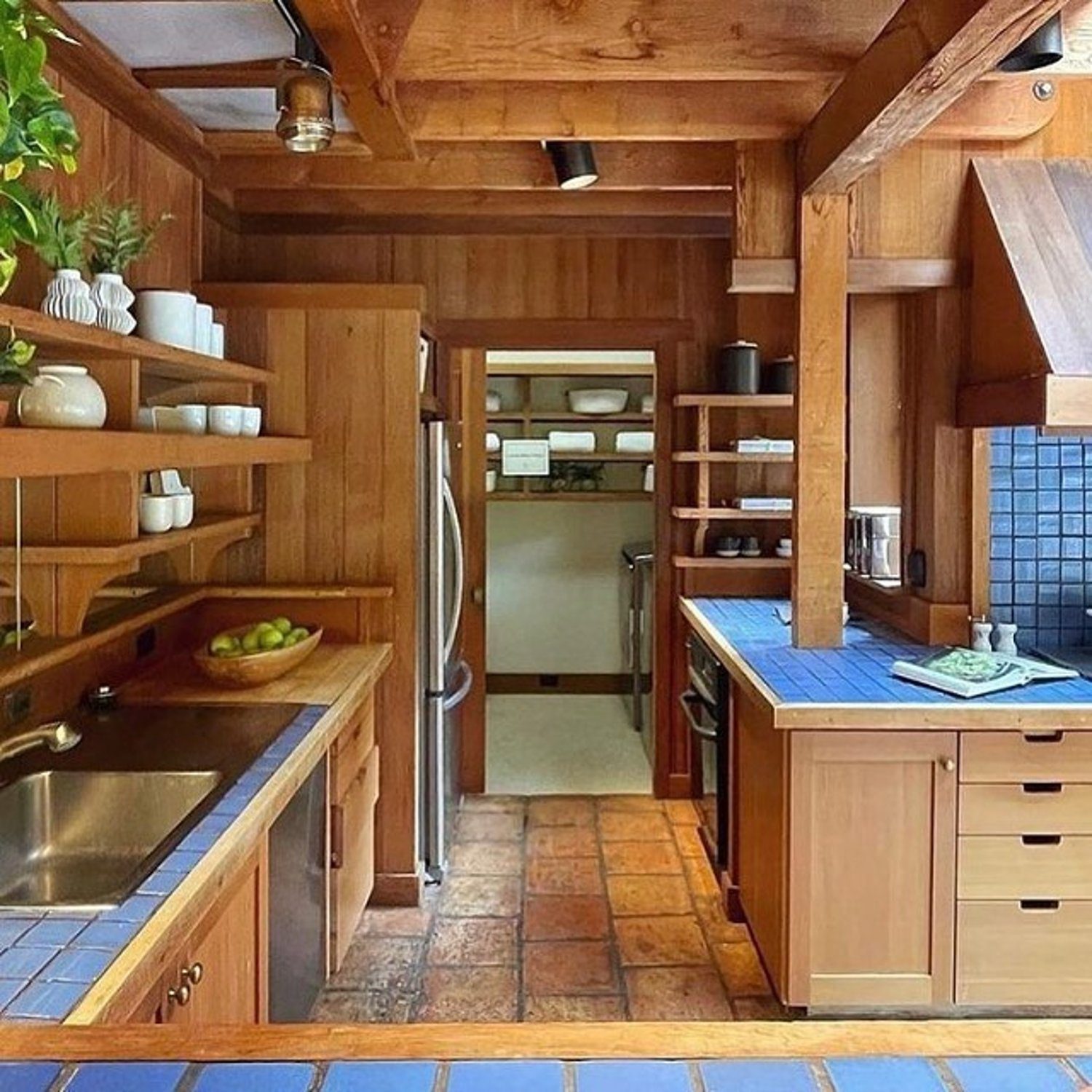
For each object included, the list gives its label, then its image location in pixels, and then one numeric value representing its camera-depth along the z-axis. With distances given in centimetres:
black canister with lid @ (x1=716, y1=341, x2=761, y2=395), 443
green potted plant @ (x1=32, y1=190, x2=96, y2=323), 211
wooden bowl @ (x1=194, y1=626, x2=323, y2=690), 293
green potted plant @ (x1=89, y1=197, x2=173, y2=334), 228
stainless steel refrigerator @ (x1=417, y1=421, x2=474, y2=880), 375
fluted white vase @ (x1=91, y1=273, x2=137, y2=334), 226
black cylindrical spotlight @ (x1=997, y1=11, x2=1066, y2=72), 231
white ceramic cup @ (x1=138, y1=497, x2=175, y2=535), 260
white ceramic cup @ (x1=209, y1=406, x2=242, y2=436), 298
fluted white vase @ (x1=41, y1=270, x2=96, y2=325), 215
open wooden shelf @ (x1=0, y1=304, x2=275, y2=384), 186
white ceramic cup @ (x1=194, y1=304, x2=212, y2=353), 283
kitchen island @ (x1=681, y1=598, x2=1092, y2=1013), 267
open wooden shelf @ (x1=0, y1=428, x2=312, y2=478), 171
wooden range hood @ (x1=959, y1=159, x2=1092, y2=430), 283
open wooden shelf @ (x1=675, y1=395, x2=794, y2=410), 439
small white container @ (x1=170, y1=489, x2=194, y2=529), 272
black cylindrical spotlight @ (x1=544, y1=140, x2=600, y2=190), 344
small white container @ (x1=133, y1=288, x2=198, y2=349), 264
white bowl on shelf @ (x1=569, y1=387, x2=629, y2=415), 664
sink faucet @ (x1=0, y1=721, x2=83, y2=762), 190
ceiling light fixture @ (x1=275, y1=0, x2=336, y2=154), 230
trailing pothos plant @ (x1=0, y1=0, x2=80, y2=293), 138
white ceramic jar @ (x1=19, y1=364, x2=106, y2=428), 200
